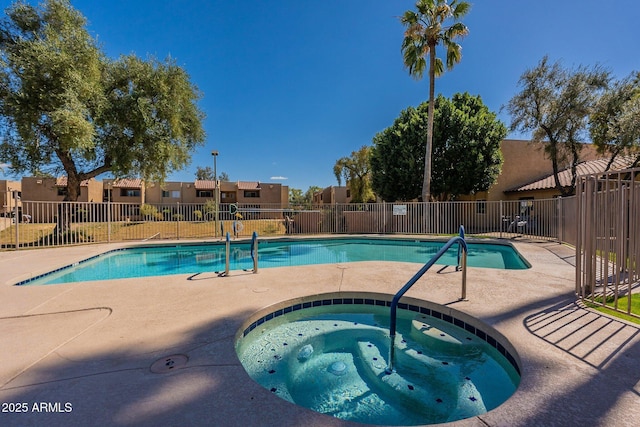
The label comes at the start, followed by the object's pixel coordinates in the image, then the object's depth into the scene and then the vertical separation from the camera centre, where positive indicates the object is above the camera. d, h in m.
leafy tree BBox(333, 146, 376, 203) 26.03 +3.65
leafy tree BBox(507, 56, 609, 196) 12.84 +5.11
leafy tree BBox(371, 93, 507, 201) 16.16 +3.58
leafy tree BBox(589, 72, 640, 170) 11.19 +4.07
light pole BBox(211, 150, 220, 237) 13.08 +1.16
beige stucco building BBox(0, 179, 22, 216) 25.63 +2.91
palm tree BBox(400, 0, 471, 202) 13.43 +8.81
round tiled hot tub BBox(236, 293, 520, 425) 2.32 -1.62
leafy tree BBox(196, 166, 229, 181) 50.41 +7.13
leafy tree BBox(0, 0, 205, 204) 10.06 +4.45
